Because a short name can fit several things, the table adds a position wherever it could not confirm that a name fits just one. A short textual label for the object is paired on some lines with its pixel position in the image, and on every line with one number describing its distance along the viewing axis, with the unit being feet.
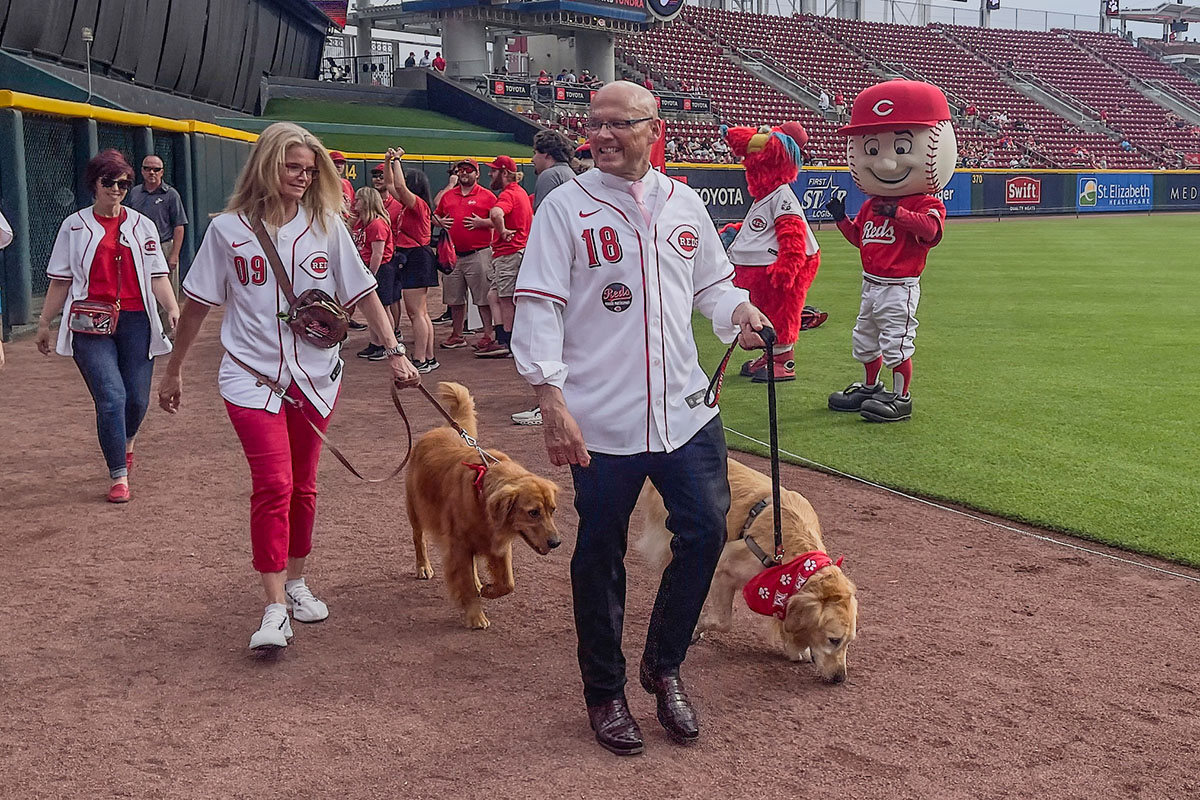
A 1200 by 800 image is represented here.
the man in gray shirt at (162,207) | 37.04
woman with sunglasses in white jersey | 20.48
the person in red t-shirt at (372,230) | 33.81
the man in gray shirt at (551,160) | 29.16
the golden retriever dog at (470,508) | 13.99
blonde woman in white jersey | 13.53
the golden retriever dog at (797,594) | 12.83
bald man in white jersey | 10.91
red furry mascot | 29.40
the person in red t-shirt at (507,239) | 31.22
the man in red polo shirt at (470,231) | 36.04
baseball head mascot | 26.20
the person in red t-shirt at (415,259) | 35.04
